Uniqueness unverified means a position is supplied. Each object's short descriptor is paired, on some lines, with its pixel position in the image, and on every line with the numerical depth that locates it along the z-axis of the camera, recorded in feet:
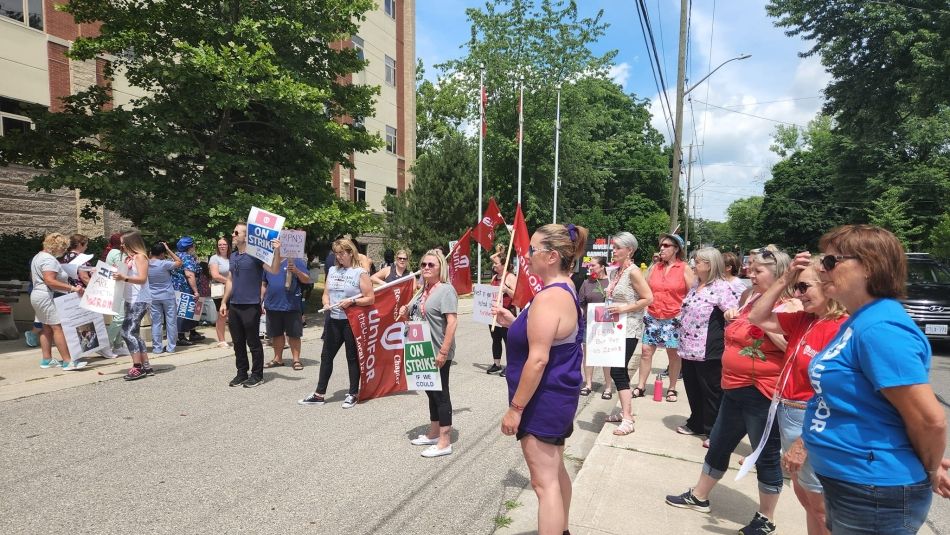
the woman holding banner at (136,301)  23.06
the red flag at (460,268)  23.35
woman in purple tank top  8.58
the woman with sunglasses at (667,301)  20.56
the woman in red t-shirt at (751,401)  10.57
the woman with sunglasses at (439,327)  15.55
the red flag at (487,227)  28.63
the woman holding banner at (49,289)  24.18
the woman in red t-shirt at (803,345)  8.41
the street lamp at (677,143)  57.82
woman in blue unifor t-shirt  5.90
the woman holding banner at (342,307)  20.08
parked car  33.71
